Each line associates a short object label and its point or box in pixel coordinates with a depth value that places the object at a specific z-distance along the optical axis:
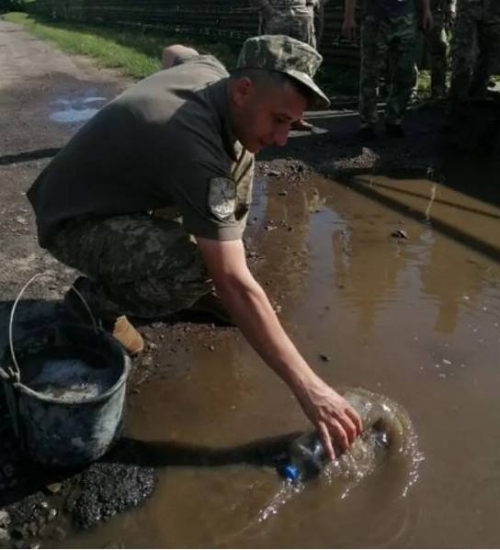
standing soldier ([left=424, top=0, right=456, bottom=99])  8.02
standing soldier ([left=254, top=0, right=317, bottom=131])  7.38
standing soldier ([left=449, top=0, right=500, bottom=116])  7.06
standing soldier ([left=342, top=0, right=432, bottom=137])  6.55
